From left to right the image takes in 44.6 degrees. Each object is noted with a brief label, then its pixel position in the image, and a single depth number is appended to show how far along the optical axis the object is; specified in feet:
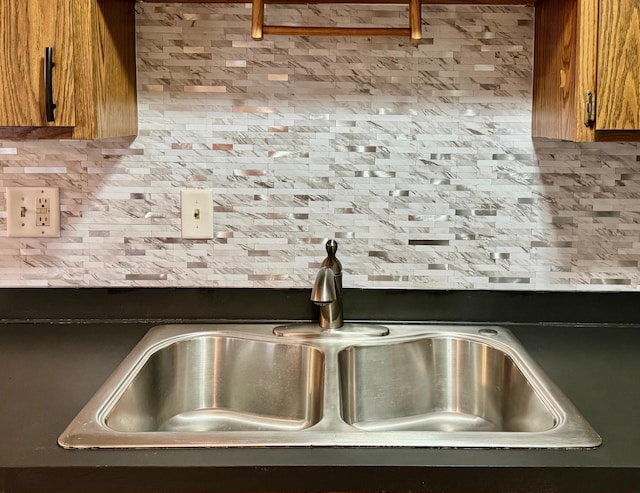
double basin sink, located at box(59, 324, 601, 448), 5.11
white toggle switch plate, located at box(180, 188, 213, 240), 5.71
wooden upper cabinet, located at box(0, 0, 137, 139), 4.45
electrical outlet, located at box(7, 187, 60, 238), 5.67
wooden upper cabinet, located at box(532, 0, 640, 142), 4.42
